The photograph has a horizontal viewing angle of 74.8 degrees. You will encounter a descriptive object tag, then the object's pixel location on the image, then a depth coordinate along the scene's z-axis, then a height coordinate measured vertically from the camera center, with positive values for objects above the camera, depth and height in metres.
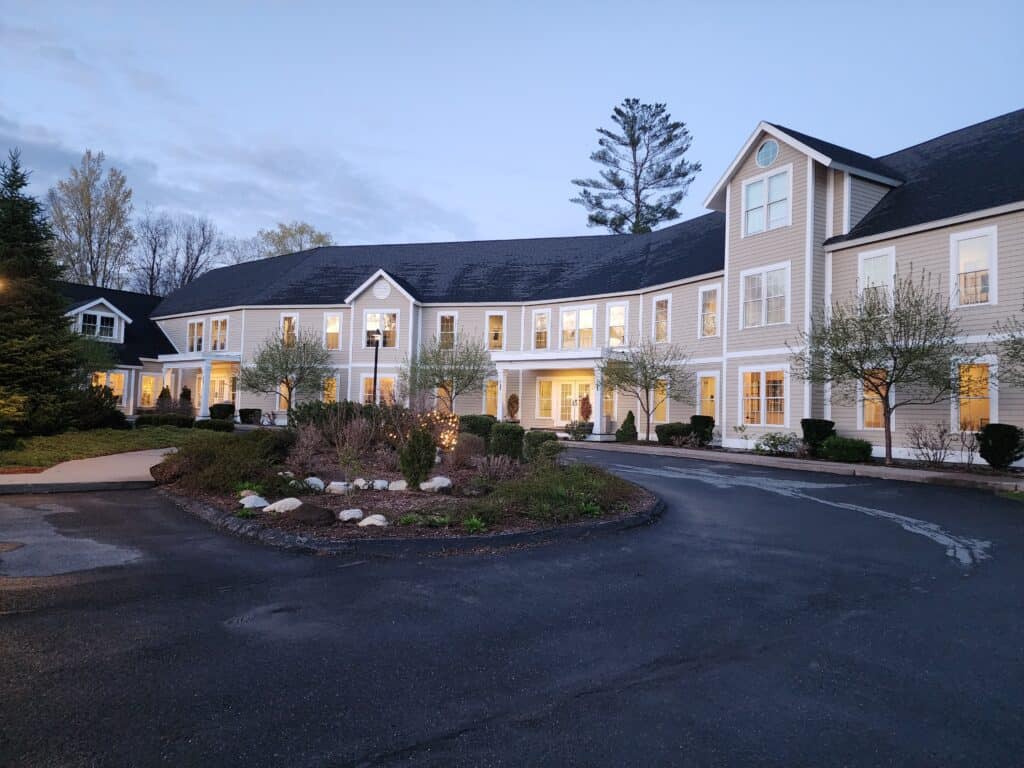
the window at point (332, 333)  34.72 +3.43
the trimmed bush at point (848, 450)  17.42 -1.11
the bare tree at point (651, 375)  24.61 +1.09
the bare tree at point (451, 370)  29.23 +1.35
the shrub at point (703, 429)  22.92 -0.83
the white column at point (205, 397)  35.25 -0.01
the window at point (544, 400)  31.56 +0.11
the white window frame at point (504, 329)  32.94 +3.58
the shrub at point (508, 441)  13.78 -0.81
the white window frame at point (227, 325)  36.94 +3.98
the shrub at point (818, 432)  18.81 -0.72
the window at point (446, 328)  33.53 +3.66
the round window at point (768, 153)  21.52 +8.20
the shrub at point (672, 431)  23.25 -0.95
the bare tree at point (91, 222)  46.88 +12.38
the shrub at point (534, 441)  13.55 -0.80
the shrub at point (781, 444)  19.44 -1.10
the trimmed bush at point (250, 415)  34.03 -0.89
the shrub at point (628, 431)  25.52 -1.04
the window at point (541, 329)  31.89 +3.50
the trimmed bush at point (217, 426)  24.92 -1.08
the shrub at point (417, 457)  10.74 -0.91
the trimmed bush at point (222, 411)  33.88 -0.70
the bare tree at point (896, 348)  16.05 +1.47
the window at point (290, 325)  35.25 +3.88
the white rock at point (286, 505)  8.88 -1.43
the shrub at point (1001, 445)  14.68 -0.77
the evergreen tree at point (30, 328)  17.66 +1.83
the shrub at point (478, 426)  17.14 -0.64
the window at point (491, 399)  32.47 +0.12
